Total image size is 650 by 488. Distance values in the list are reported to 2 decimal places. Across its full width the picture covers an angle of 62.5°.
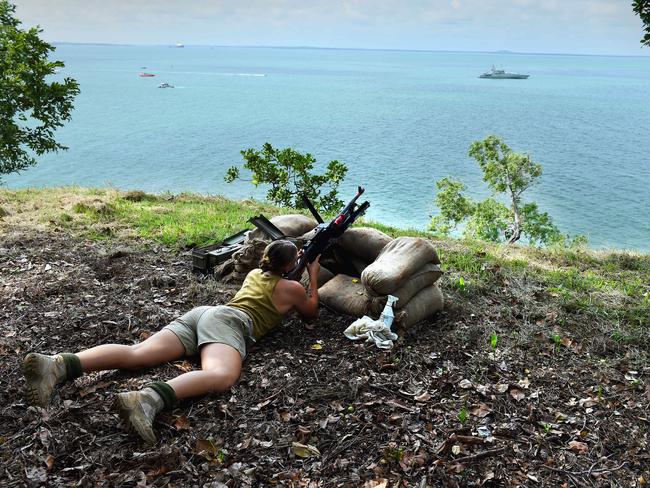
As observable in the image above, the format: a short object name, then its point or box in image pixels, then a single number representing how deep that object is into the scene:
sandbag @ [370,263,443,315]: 5.86
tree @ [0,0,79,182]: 12.31
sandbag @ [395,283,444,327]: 5.76
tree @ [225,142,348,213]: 15.61
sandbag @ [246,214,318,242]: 7.25
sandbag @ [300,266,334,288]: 6.75
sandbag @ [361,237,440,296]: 5.74
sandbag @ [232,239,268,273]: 6.70
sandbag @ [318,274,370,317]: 6.07
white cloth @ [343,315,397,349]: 5.43
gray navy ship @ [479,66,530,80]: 164.62
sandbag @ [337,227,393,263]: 6.58
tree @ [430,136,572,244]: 26.34
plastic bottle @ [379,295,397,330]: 5.63
